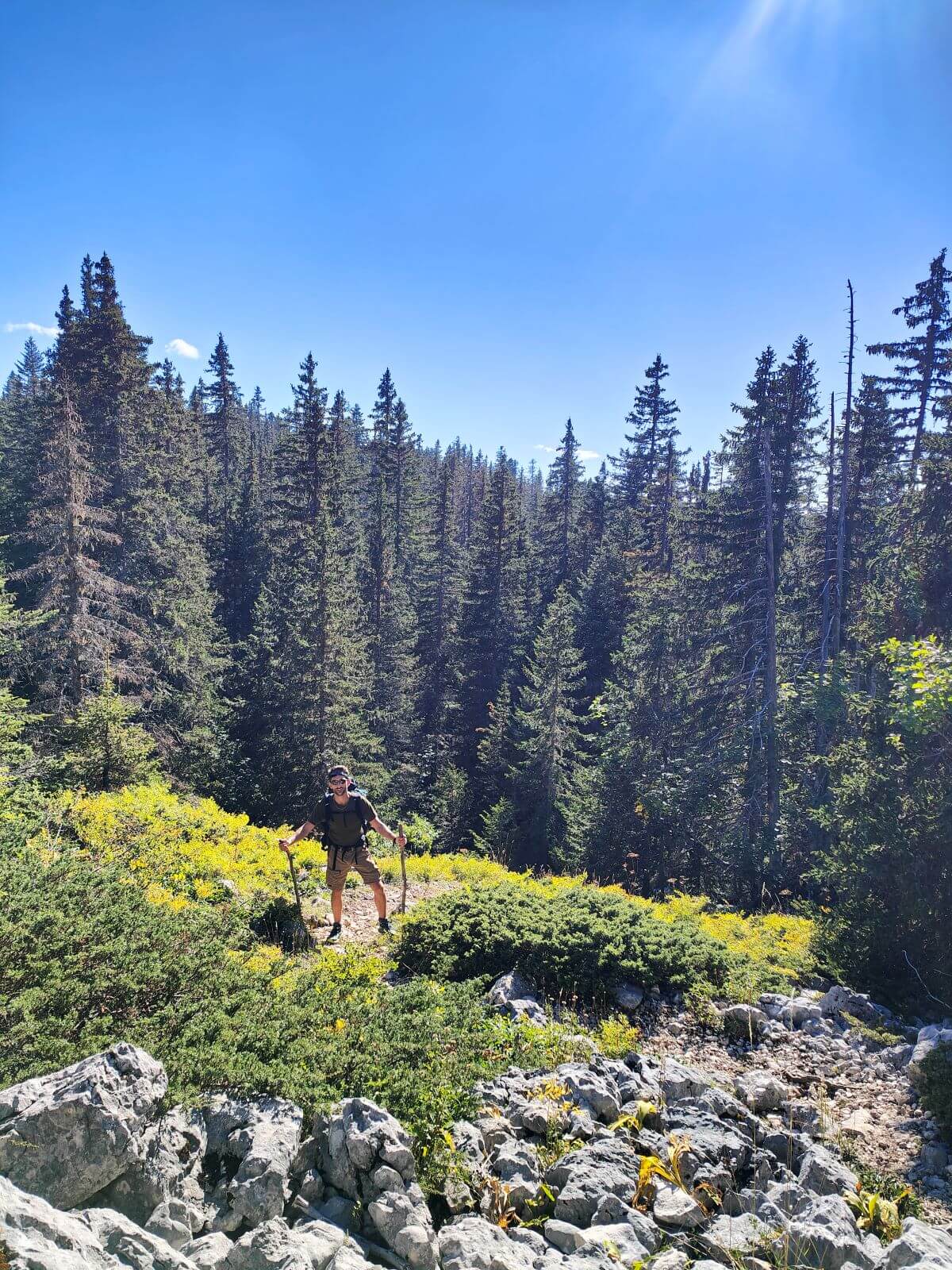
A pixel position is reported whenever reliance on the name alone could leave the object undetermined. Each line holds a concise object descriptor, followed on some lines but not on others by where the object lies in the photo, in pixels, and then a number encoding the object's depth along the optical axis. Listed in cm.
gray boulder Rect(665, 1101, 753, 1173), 450
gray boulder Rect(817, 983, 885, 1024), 734
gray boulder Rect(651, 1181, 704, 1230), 398
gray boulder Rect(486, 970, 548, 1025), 669
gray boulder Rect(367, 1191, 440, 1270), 340
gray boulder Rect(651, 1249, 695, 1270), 355
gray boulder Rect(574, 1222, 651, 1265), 364
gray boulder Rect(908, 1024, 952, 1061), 610
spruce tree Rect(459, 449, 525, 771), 3612
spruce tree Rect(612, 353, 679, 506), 3559
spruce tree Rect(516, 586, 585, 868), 2595
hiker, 807
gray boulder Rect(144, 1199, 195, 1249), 333
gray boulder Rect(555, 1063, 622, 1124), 495
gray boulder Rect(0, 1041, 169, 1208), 328
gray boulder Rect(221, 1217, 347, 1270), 311
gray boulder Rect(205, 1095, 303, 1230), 352
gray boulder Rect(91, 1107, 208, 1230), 342
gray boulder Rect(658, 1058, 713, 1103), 534
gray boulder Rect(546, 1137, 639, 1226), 400
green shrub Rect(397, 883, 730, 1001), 755
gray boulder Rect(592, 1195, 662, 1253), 383
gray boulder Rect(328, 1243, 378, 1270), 317
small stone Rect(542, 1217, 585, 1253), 373
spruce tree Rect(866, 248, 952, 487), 1931
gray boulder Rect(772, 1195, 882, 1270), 361
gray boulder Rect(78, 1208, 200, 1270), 294
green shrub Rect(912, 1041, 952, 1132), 534
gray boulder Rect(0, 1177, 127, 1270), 255
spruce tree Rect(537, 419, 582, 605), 4219
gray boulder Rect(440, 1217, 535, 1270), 339
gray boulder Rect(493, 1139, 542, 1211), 407
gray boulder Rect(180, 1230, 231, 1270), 310
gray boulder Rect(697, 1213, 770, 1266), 377
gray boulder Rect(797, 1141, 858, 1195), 439
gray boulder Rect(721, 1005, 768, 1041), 688
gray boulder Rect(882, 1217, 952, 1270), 349
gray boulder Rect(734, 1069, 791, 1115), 548
